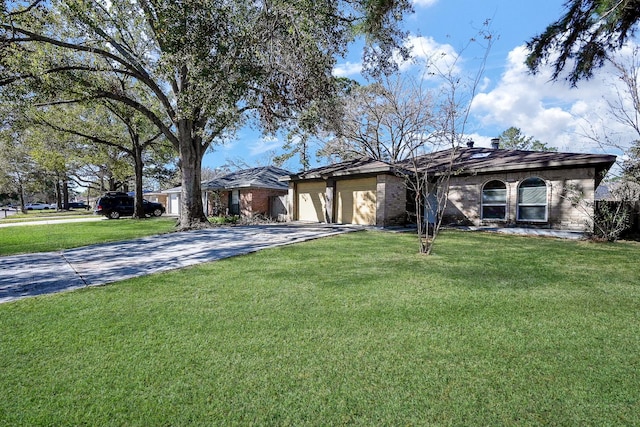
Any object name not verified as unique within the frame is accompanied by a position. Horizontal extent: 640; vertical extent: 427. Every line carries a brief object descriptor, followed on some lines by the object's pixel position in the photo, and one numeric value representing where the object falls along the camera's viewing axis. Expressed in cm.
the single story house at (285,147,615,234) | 1135
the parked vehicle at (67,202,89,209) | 5192
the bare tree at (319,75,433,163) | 1966
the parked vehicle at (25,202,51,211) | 5302
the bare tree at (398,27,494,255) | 719
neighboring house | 1914
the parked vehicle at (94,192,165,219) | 2130
